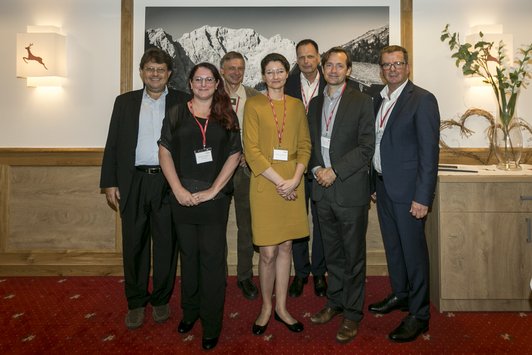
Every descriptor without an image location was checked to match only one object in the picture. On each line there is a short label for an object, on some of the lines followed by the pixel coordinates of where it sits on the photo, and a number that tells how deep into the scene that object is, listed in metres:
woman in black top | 2.27
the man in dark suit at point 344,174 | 2.36
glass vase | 3.03
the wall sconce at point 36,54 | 3.57
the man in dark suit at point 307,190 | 3.04
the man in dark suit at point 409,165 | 2.37
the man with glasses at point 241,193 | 3.09
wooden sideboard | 2.79
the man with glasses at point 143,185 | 2.61
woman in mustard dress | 2.31
